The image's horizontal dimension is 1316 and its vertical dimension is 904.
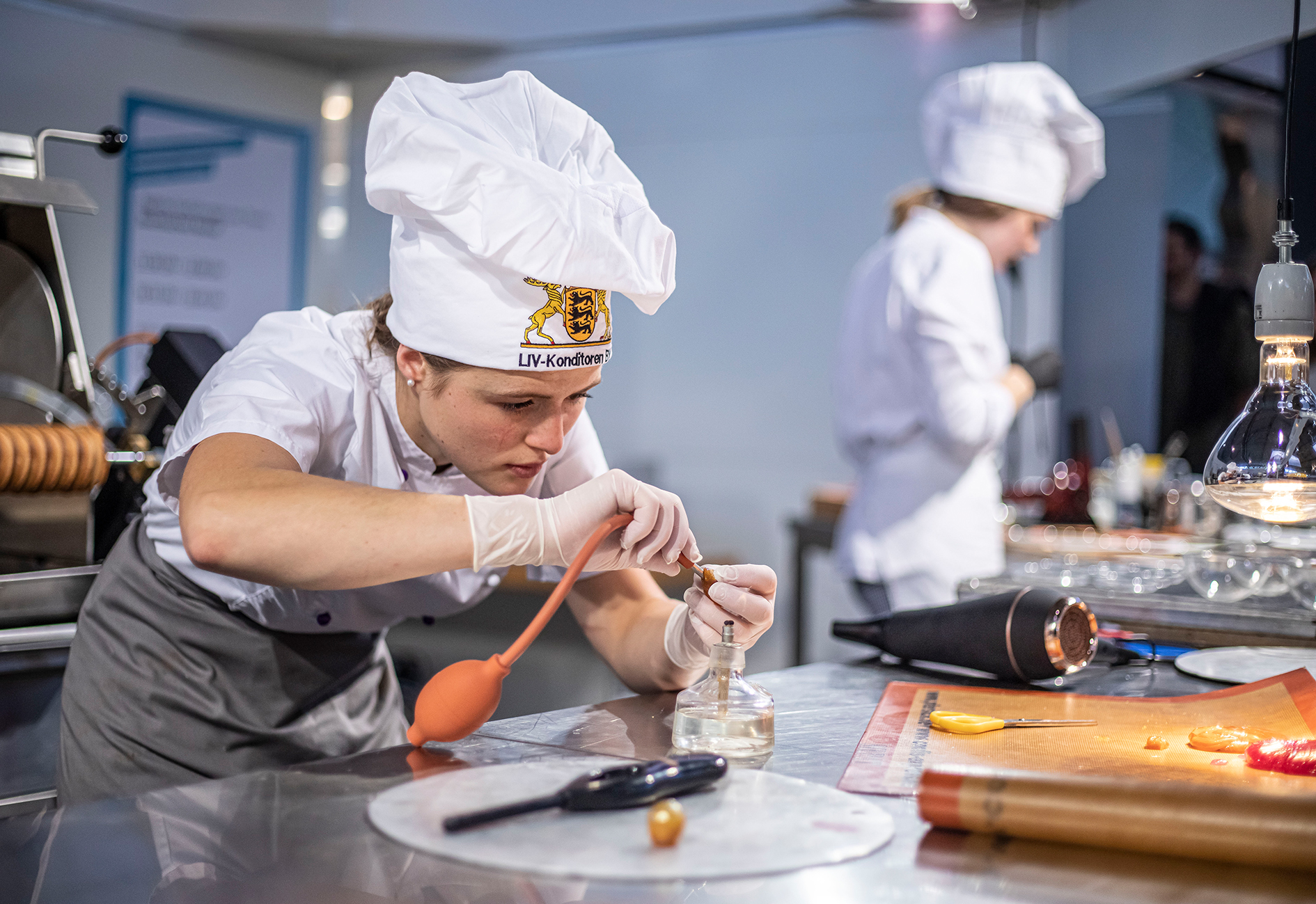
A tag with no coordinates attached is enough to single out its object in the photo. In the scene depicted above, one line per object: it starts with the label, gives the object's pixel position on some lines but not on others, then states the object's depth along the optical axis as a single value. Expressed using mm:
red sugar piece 867
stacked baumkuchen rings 1514
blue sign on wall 4398
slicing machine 1466
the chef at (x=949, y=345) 2359
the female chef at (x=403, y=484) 1000
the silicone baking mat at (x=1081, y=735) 875
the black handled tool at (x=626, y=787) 728
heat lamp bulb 1028
